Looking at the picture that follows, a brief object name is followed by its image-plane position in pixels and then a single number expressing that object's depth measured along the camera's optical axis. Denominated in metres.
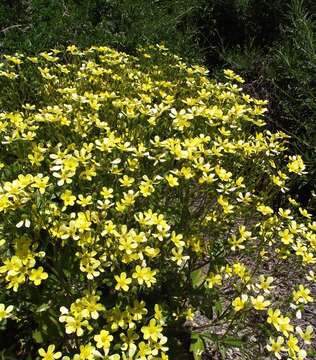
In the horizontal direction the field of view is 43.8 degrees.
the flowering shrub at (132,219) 0.47
